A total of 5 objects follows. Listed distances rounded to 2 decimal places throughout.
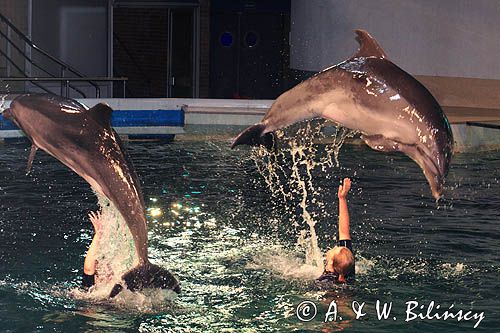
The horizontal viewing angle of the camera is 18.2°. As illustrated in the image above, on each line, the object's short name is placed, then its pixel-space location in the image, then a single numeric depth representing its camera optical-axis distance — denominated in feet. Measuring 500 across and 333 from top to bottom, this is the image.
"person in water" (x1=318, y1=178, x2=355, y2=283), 40.32
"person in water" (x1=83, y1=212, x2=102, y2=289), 38.76
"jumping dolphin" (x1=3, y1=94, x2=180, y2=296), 33.54
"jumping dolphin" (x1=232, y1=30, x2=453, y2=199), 34.18
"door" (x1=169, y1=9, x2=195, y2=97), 122.02
